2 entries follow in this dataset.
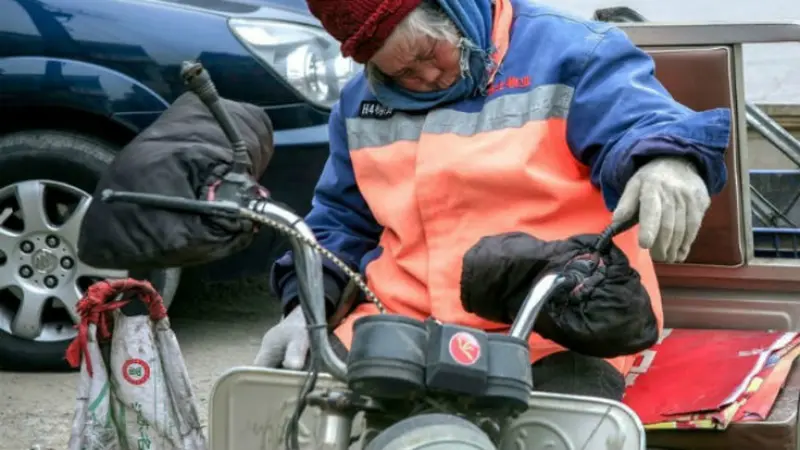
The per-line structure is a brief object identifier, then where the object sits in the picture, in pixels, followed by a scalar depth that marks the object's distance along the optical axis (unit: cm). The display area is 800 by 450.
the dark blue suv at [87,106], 420
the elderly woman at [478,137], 217
